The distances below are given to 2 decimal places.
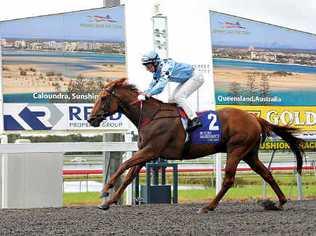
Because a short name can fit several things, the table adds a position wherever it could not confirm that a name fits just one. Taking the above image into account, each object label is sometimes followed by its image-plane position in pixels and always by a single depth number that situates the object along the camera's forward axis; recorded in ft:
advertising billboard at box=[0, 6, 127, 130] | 40.16
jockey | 29.66
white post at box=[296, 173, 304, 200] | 40.67
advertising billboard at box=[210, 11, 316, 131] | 46.39
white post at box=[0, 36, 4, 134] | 38.91
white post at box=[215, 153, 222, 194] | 40.83
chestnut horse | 29.35
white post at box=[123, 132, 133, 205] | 39.78
